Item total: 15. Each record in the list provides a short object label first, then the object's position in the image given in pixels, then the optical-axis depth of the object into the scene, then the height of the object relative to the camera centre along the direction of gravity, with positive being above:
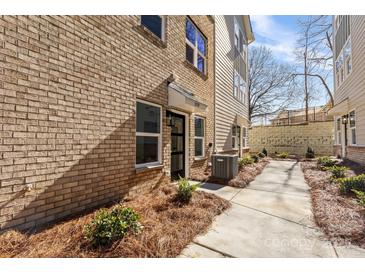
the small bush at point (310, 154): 14.93 -0.89
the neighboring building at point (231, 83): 9.38 +3.62
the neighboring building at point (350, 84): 8.27 +3.07
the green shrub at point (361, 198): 3.67 -1.10
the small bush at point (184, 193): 4.12 -1.12
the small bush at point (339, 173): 6.45 -1.04
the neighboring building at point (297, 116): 25.87 +4.08
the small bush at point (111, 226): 2.40 -1.15
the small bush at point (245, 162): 8.83 -0.97
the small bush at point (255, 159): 11.37 -1.01
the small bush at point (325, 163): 9.23 -1.04
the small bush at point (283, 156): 15.73 -1.13
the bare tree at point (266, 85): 23.61 +7.44
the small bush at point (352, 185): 4.82 -1.08
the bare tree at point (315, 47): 11.77 +7.61
